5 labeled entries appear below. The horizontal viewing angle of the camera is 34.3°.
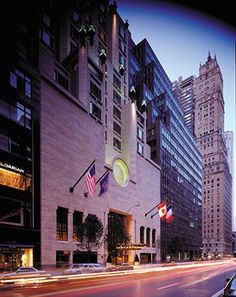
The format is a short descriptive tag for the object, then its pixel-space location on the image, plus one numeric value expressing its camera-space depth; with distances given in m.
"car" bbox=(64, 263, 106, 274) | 40.33
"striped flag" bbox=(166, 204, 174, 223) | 77.06
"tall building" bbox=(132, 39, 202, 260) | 117.19
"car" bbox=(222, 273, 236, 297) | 9.88
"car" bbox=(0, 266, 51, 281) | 31.22
